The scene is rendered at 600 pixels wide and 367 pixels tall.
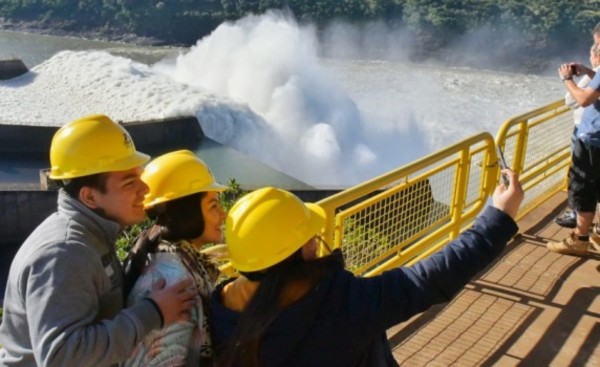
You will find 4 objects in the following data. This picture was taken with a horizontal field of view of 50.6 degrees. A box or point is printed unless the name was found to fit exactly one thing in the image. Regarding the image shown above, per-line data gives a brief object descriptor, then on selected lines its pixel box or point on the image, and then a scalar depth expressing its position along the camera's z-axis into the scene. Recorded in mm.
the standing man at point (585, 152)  3886
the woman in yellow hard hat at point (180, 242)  1850
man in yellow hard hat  1616
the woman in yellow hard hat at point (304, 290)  1741
